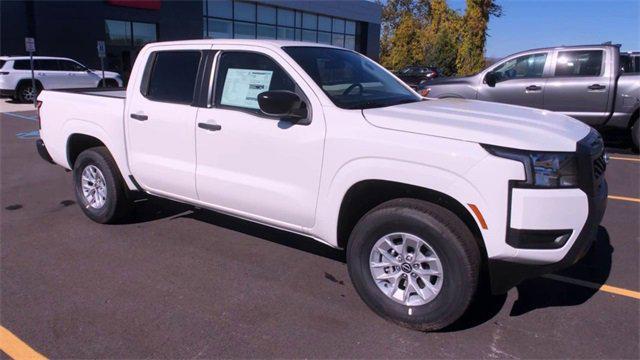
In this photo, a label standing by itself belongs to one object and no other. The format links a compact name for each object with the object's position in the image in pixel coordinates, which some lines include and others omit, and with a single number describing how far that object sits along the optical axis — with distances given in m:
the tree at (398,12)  61.34
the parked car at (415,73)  30.01
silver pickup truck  9.13
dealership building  22.11
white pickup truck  2.97
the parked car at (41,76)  18.73
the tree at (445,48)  39.94
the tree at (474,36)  33.22
